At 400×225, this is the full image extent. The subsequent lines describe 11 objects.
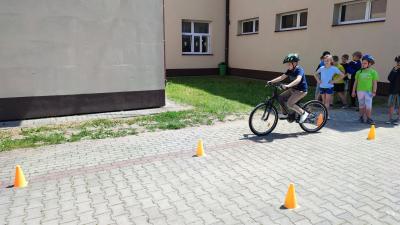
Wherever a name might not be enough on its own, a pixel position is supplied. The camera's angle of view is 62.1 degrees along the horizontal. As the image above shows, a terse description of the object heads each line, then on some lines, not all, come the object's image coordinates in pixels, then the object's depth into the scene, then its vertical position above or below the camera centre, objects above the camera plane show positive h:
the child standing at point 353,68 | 9.98 -0.22
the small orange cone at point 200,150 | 5.72 -1.56
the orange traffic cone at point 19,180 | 4.48 -1.63
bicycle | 6.87 -1.20
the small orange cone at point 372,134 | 6.82 -1.49
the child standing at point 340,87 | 9.96 -0.82
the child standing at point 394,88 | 8.03 -0.66
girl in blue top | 8.41 -0.45
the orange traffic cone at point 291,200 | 3.78 -1.58
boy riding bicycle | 6.79 -0.58
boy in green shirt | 7.84 -0.60
